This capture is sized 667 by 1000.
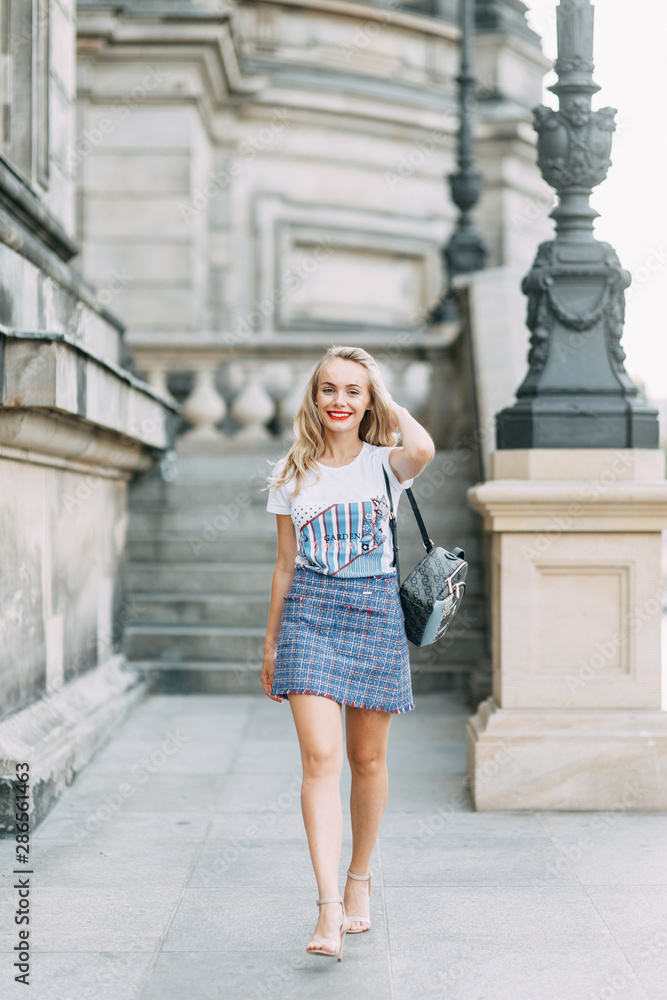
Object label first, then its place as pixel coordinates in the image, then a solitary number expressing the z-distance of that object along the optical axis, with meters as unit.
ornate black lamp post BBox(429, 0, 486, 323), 12.40
